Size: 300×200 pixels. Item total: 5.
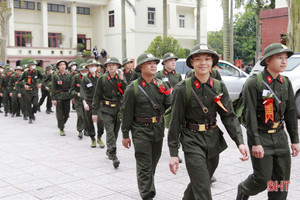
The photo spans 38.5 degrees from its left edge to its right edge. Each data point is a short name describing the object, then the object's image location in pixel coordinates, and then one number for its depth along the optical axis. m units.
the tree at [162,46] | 33.88
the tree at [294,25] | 16.00
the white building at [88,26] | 44.75
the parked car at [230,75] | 16.25
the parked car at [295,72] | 12.84
